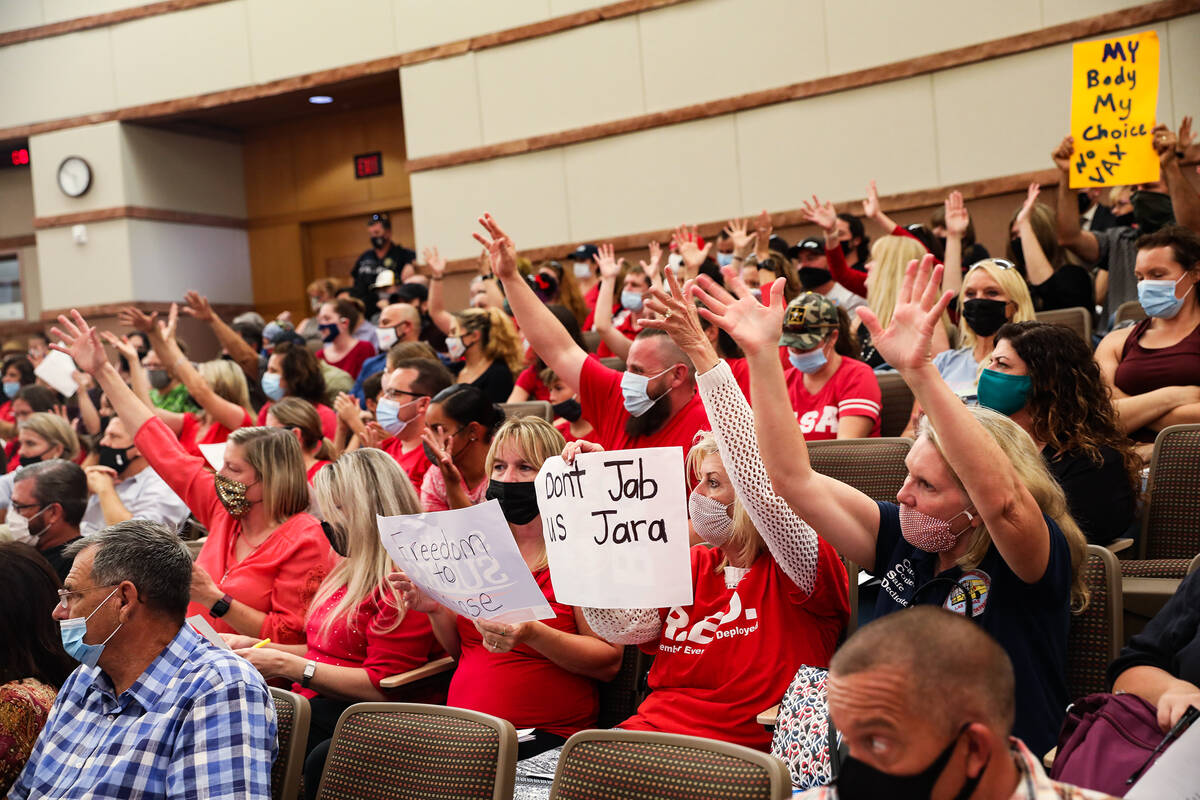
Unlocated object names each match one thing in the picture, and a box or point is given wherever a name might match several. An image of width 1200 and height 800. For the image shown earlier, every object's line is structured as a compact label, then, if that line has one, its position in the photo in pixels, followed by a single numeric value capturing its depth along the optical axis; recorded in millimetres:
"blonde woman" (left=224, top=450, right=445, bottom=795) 3193
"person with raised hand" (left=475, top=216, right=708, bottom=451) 3730
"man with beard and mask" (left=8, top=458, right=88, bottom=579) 4242
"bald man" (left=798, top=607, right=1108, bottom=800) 1427
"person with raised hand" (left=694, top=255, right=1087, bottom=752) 2098
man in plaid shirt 2260
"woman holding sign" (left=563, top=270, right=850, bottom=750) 2508
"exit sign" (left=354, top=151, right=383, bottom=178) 12273
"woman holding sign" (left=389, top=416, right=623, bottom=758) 2867
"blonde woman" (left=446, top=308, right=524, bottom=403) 6000
